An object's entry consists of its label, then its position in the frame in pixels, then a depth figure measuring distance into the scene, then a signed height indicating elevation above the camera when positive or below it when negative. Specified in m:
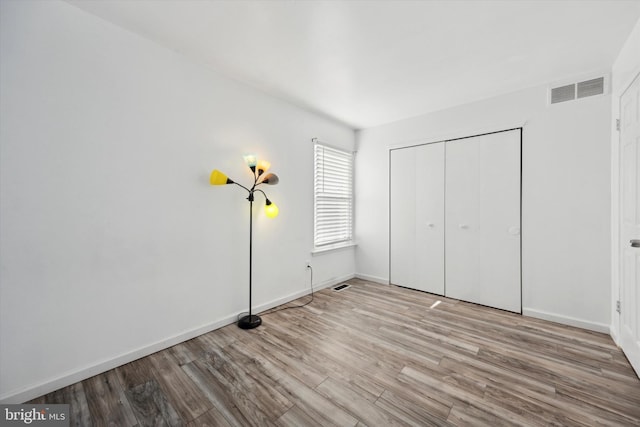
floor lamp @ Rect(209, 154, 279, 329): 2.74 +0.13
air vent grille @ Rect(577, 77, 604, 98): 2.62 +1.34
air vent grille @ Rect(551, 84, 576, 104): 2.77 +1.34
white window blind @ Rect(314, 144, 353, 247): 3.95 +0.30
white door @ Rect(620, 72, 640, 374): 1.96 -0.05
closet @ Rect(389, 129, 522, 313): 3.18 -0.04
